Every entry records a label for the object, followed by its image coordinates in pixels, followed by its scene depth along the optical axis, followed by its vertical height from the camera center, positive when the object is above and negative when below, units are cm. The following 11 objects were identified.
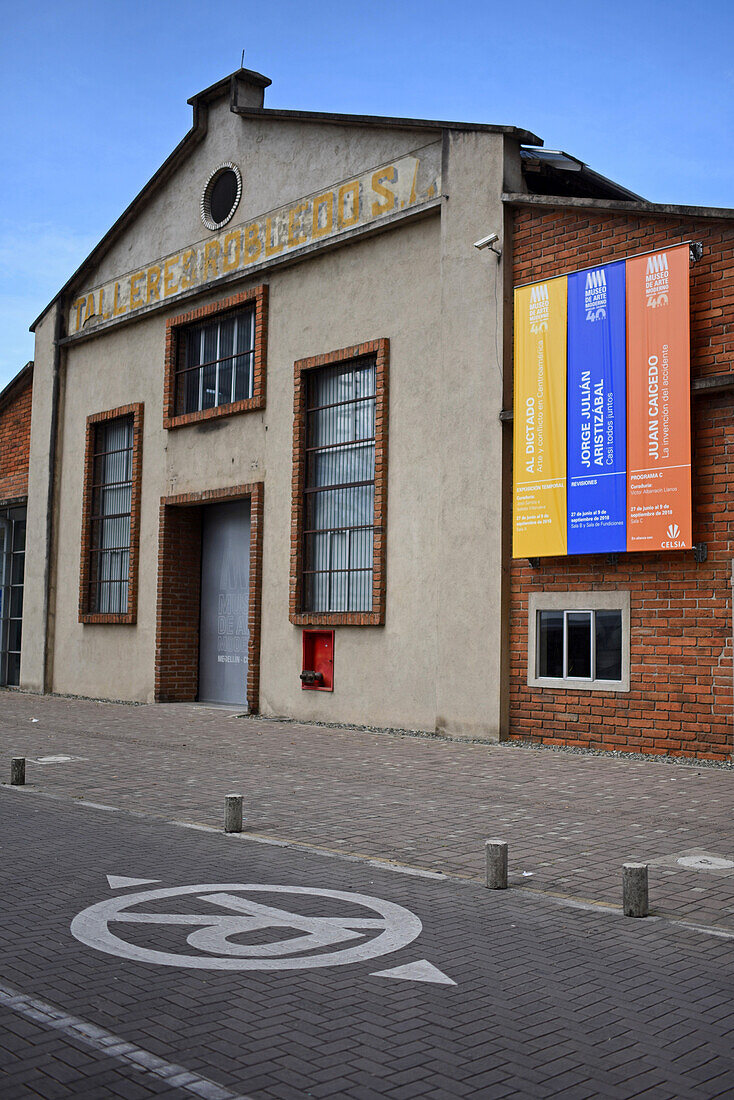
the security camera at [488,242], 1448 +523
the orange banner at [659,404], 1241 +270
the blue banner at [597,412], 1310 +274
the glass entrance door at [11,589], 2586 +87
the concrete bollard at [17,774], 1063 -146
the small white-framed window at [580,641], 1318 -8
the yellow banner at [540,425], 1377 +269
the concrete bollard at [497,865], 652 -140
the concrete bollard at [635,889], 592 -139
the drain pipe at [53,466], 2331 +348
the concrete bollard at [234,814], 827 -142
